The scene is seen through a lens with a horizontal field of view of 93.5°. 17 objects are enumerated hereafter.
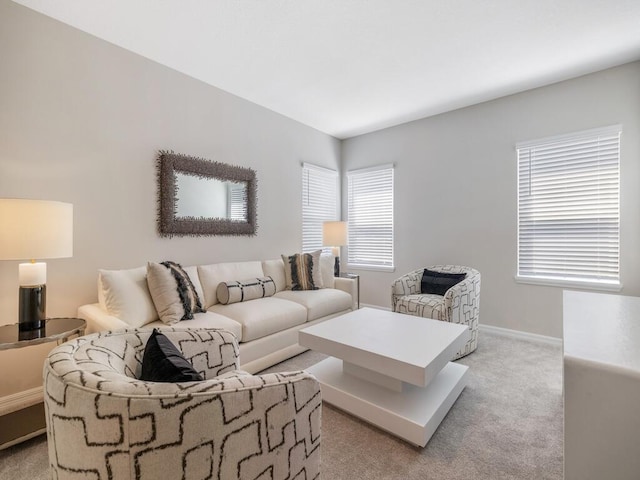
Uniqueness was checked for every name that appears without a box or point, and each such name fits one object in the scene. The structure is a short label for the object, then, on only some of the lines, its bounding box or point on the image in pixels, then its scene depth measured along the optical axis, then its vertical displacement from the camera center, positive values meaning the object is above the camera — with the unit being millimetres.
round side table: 1623 -545
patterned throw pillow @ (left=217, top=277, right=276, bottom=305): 2826 -492
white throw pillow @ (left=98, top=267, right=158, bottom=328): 2109 -422
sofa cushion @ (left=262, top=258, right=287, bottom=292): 3494 -375
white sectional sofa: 2129 -606
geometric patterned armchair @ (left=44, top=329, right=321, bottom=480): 737 -497
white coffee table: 1666 -770
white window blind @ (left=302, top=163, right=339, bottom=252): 4406 +602
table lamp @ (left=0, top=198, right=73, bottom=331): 1646 -5
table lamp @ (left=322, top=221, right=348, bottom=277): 4156 +82
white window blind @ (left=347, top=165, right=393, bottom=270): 4531 +358
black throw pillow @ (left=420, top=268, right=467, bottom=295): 3309 -456
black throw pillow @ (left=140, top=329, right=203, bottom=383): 978 -431
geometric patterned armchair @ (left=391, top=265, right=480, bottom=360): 2807 -623
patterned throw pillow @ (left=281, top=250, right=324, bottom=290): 3568 -359
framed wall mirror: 2852 +451
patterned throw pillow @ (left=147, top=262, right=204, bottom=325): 2277 -414
